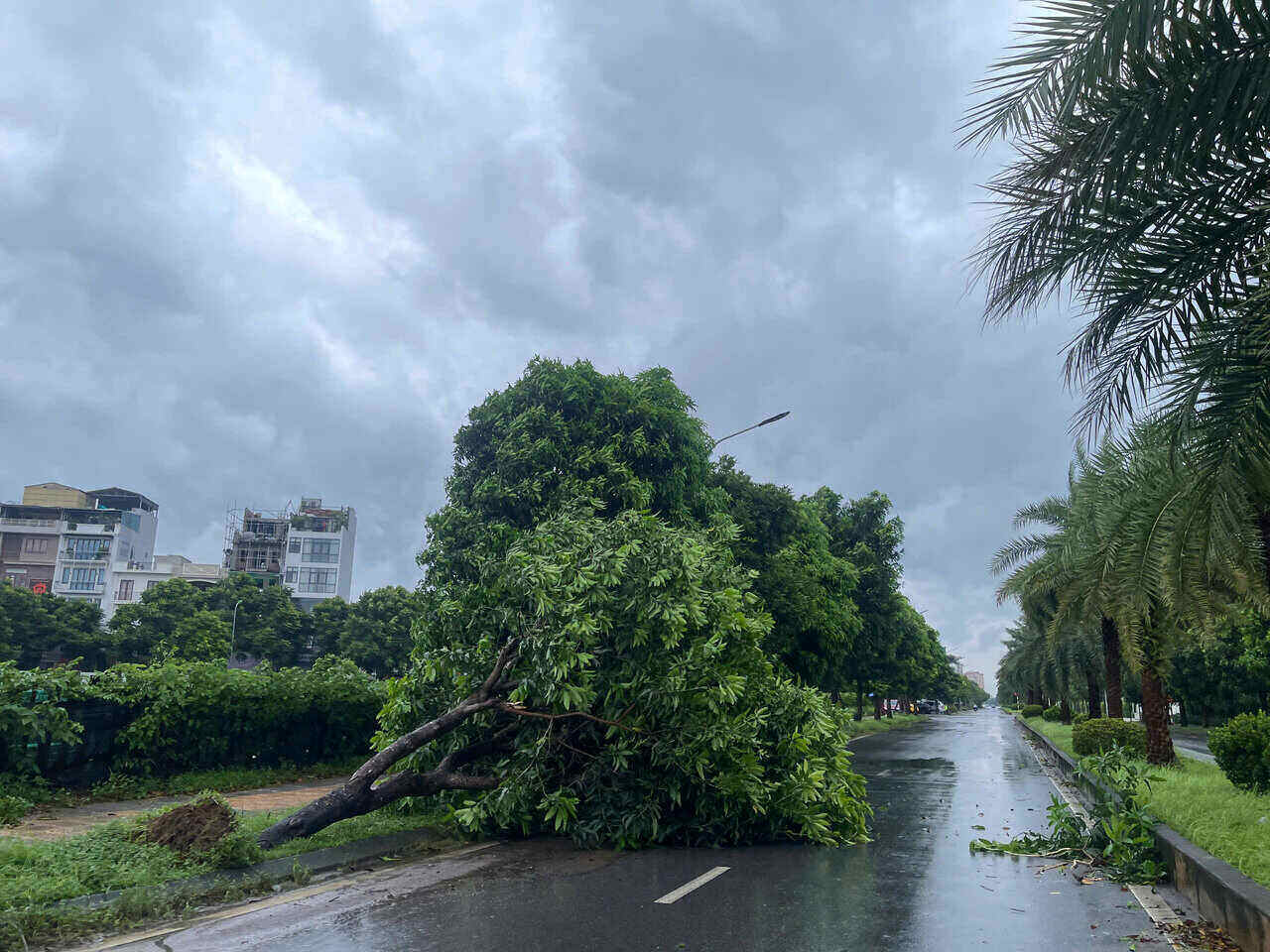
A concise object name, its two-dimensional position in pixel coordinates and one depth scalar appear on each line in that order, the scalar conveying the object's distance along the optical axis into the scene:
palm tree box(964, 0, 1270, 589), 6.73
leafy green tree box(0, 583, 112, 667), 59.12
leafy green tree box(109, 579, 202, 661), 62.50
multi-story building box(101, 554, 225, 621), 103.44
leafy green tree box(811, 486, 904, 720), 38.34
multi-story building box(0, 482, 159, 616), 102.19
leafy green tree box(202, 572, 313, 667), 68.25
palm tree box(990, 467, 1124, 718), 16.48
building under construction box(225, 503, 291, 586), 122.50
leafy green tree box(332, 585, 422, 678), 67.06
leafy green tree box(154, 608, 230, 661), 60.62
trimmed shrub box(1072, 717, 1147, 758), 19.73
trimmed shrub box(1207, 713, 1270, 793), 13.32
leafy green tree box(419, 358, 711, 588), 15.61
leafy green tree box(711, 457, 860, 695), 24.12
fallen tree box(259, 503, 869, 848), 9.95
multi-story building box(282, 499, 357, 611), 117.81
